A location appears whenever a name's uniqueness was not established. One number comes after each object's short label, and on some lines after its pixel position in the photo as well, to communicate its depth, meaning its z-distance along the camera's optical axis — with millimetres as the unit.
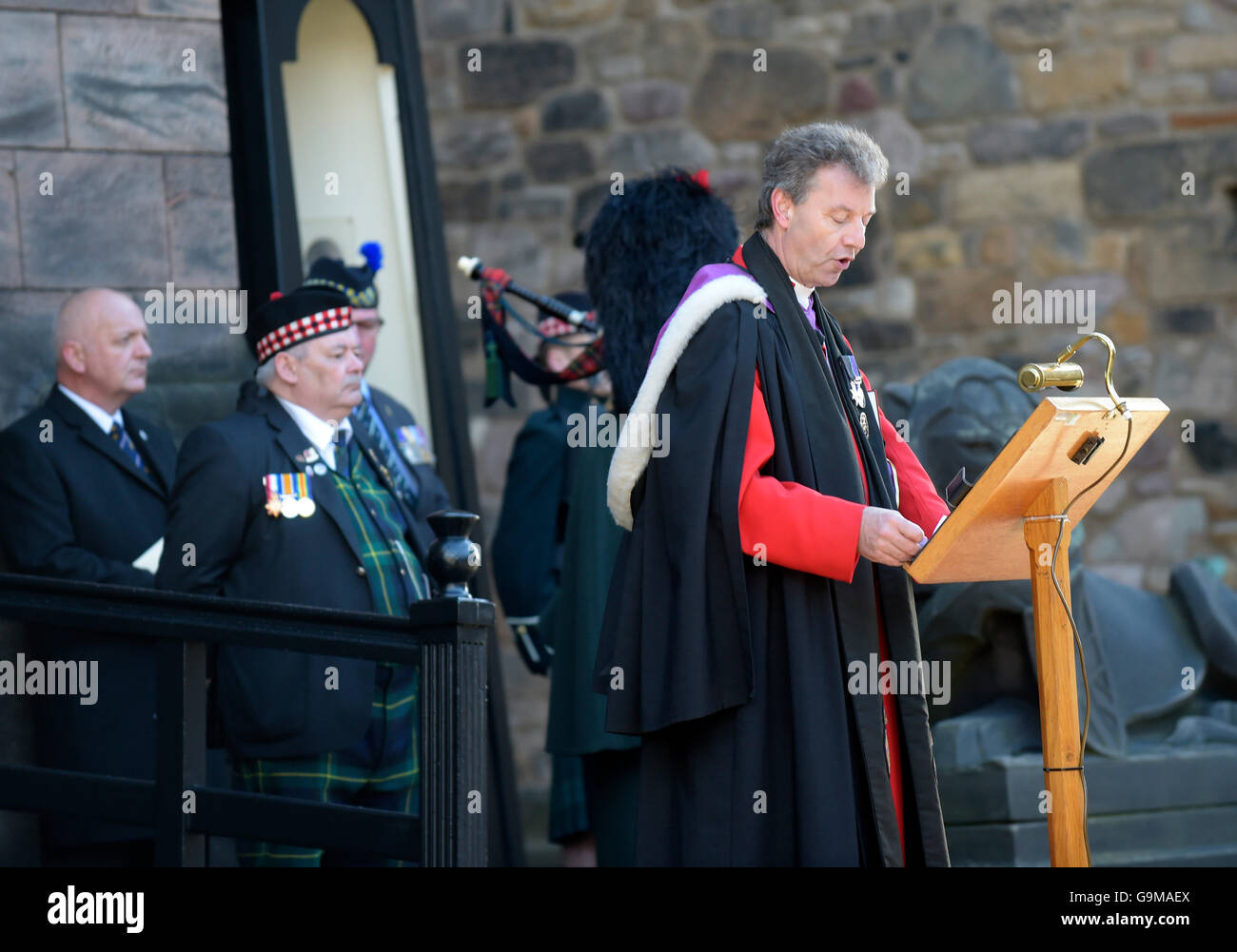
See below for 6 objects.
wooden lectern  5484
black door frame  10672
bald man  8297
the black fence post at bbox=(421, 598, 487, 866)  6285
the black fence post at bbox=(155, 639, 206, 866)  6750
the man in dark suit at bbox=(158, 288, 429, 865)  7750
